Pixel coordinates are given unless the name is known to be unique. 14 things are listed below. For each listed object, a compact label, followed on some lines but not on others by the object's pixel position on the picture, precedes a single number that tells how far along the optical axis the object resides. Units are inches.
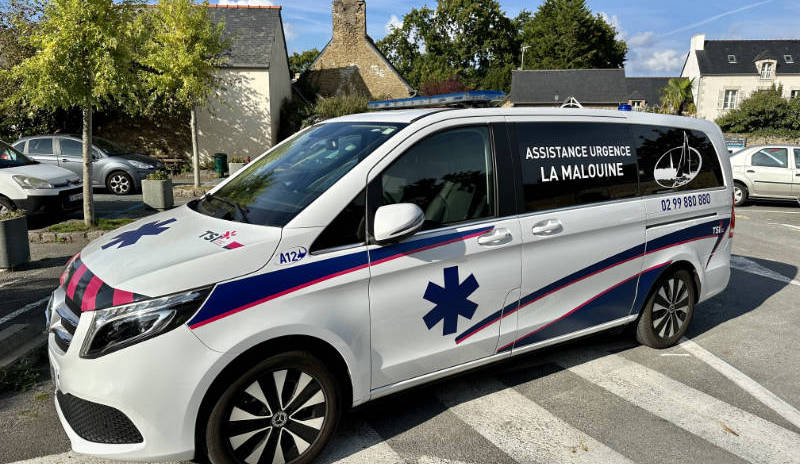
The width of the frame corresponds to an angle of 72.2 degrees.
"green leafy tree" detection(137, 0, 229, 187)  573.3
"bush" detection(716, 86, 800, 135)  1571.1
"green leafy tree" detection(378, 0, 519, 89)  2618.1
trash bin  834.2
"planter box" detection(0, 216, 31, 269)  278.5
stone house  1430.9
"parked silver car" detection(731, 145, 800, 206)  564.7
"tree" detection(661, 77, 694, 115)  1919.3
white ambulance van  101.7
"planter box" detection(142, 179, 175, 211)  470.3
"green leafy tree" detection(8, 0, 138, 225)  349.1
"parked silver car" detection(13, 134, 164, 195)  569.6
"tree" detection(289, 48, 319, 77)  2886.1
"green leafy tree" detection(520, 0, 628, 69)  2385.6
